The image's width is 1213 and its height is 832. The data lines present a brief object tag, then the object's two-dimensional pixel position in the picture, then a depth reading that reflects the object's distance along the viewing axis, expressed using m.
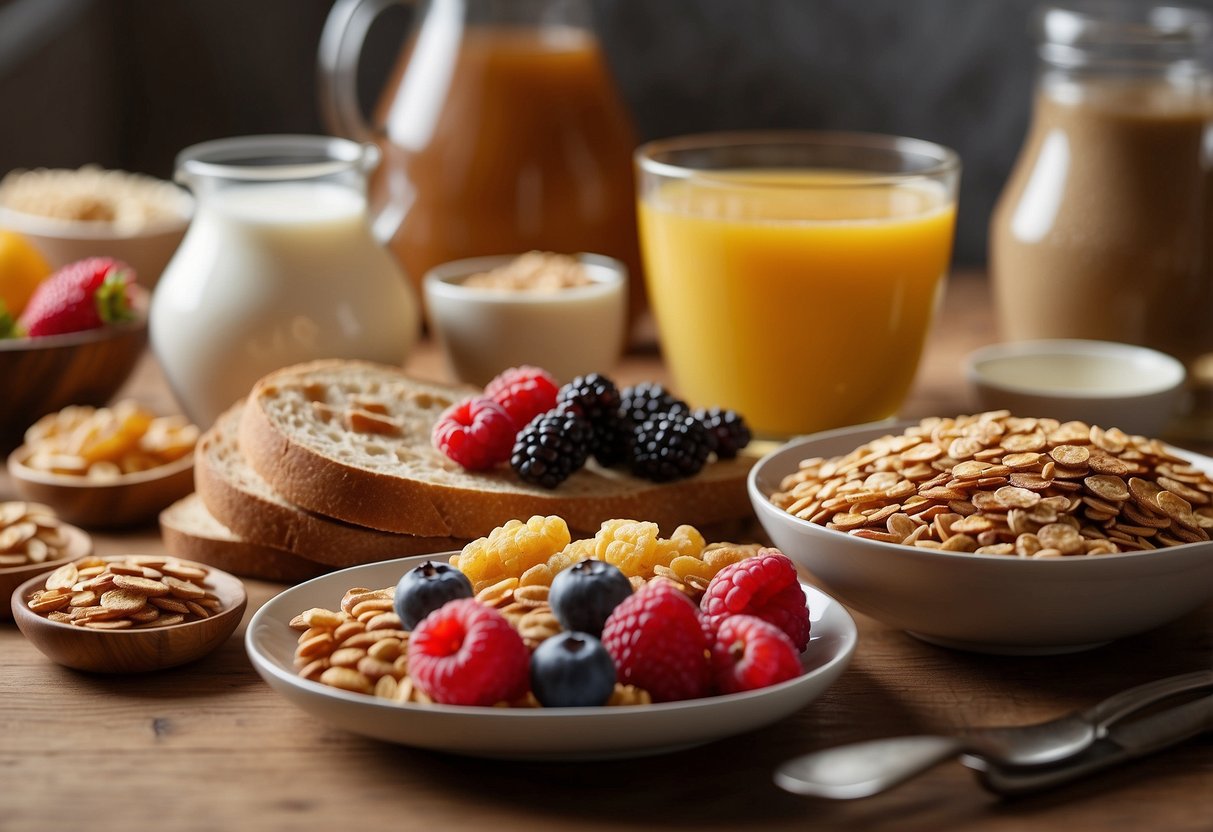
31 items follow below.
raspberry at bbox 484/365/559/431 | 0.70
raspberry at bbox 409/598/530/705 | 0.55
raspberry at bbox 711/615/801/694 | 0.56
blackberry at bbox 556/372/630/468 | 0.69
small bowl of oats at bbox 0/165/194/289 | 0.87
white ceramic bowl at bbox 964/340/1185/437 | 0.74
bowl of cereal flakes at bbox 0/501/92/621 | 0.64
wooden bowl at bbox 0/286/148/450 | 0.76
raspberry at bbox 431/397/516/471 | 0.68
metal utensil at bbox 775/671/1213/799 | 0.54
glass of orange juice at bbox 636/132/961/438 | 0.74
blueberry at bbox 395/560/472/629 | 0.58
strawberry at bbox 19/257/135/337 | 0.78
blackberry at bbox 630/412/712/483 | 0.69
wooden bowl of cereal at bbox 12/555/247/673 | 0.60
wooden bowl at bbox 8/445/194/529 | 0.70
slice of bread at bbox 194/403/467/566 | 0.67
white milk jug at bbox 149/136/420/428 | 0.76
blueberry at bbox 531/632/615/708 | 0.55
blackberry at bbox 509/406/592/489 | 0.67
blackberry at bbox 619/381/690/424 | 0.71
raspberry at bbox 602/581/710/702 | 0.56
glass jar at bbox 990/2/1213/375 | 0.78
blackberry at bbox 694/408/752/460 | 0.71
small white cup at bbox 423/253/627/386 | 0.79
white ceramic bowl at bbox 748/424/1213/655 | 0.59
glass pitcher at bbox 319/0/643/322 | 0.85
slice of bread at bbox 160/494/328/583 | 0.67
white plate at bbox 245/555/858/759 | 0.55
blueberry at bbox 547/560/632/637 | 0.57
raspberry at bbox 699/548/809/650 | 0.59
